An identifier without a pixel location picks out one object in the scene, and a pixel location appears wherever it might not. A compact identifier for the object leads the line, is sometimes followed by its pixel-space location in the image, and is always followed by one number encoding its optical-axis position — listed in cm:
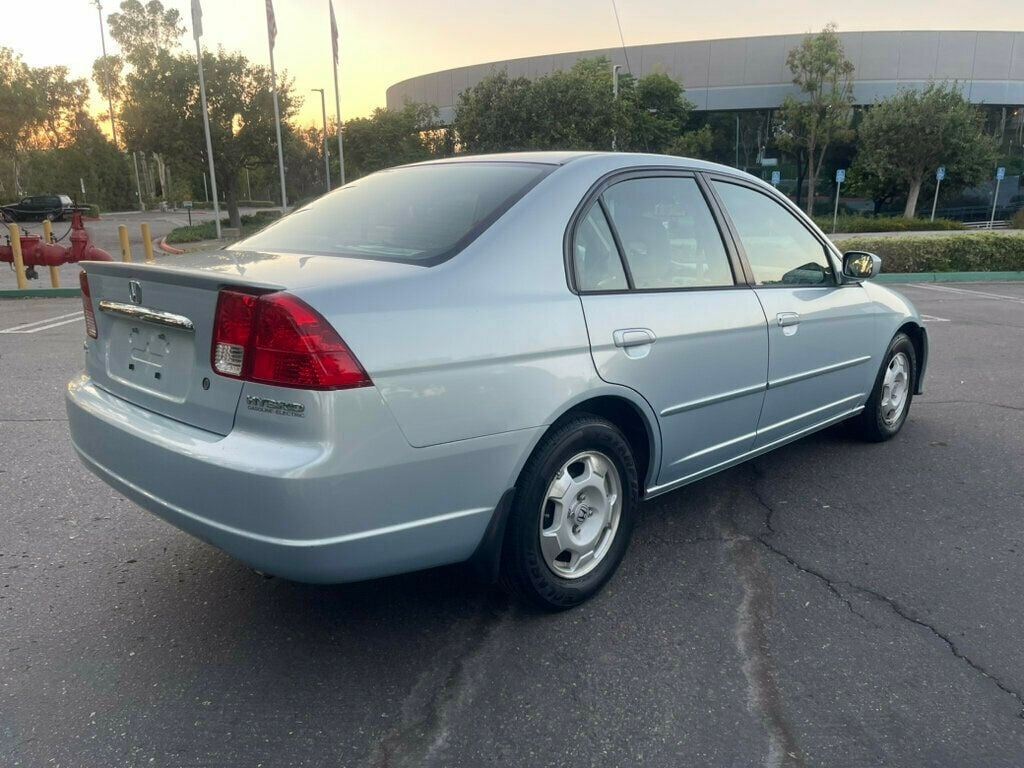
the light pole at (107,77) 5878
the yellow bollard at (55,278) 1334
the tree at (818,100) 3847
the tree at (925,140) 3528
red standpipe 1295
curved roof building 4044
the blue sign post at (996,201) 3712
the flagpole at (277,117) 2639
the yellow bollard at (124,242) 1371
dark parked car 2913
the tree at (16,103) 4603
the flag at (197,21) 2419
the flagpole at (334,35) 3278
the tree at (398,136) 4247
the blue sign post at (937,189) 3614
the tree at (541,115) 2802
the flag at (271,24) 2639
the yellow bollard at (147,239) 1024
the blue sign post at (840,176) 2966
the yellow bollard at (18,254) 1290
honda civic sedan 224
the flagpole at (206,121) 2430
